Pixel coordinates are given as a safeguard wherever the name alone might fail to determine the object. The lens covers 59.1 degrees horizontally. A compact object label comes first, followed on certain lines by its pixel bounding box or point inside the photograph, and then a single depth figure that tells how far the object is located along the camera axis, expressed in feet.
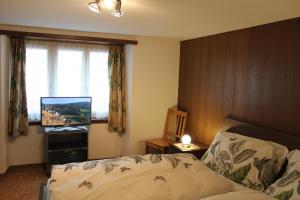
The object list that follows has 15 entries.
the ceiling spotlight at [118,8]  6.33
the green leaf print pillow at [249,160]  7.41
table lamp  11.95
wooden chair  13.22
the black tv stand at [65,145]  12.19
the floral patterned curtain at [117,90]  13.97
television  12.39
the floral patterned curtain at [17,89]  12.21
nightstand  11.24
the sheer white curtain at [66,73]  12.84
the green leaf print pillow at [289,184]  6.25
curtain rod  11.46
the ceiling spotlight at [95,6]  6.17
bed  6.32
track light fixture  6.22
